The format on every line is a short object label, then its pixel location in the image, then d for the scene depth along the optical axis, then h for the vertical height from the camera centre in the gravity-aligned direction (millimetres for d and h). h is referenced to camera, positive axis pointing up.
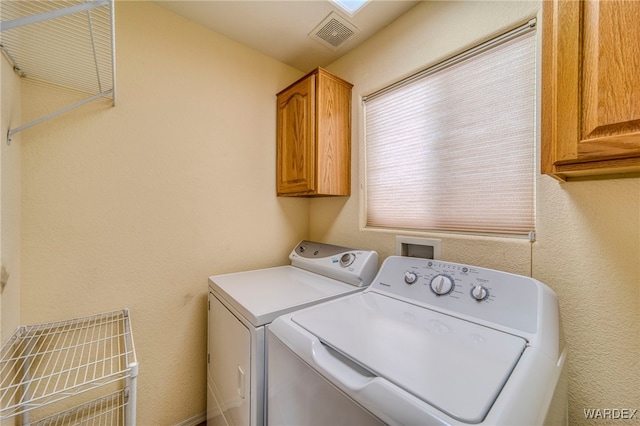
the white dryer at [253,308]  918 -419
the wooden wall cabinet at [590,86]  571 +323
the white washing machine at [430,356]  498 -386
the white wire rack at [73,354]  1039 -686
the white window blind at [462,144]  1026 +346
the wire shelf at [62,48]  917 +679
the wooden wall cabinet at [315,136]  1560 +517
